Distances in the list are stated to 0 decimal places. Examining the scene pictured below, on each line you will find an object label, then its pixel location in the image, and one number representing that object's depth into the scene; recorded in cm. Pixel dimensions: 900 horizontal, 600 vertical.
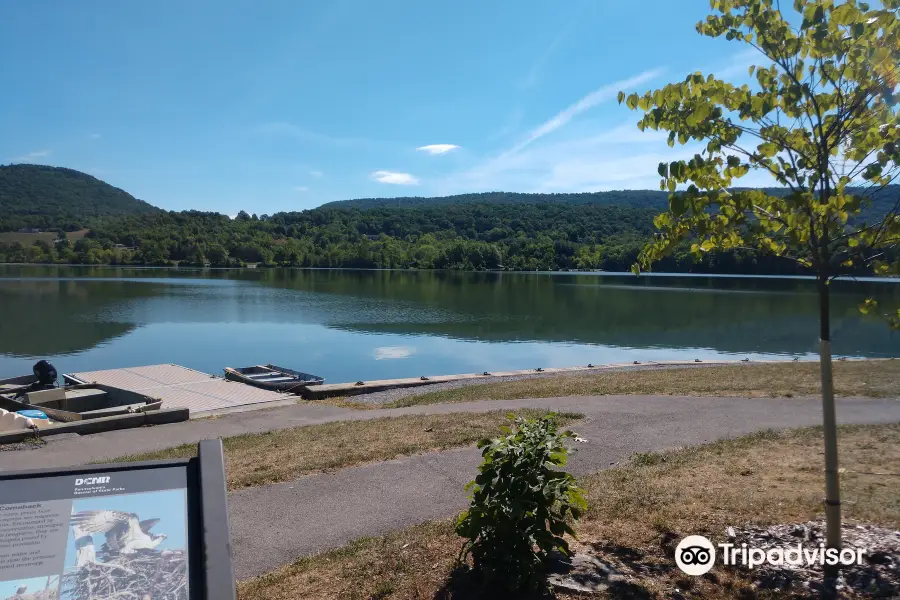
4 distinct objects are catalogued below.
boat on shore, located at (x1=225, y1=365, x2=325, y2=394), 1777
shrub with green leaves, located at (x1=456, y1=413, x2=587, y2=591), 346
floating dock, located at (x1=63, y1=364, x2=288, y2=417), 1553
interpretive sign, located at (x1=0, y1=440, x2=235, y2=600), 255
